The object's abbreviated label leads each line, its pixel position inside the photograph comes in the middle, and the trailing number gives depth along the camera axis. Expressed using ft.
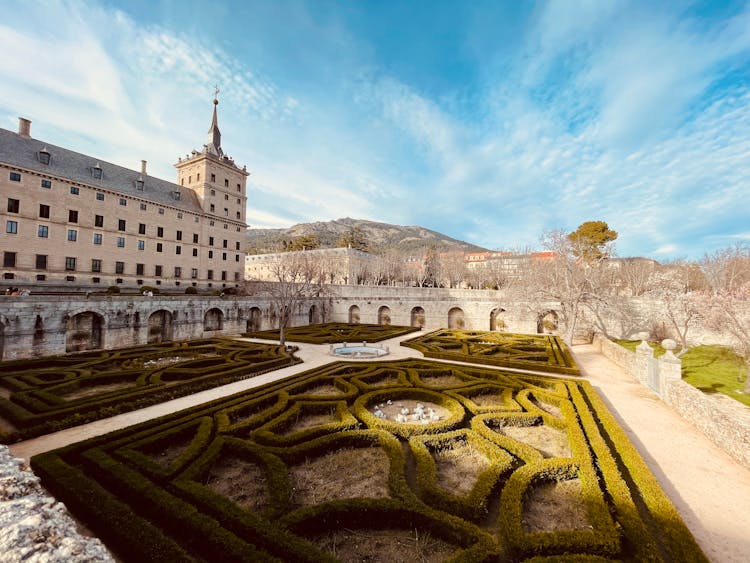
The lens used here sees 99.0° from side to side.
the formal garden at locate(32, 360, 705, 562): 19.10
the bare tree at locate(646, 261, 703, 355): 91.95
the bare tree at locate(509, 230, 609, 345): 101.45
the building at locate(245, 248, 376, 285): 238.62
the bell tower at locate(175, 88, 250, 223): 153.28
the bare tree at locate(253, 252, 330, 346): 101.45
